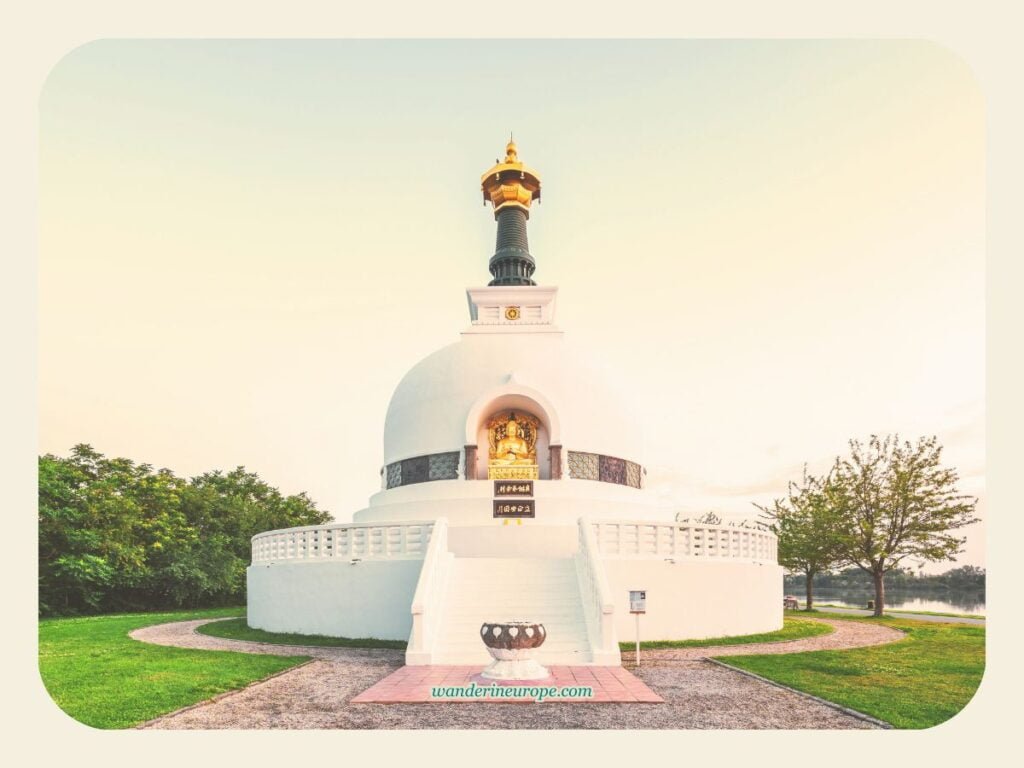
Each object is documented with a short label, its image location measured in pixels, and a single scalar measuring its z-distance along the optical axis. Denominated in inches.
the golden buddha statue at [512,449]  810.2
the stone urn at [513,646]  402.3
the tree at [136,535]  910.4
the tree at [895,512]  938.1
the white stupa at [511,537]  541.0
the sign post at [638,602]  456.1
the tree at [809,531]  1018.7
